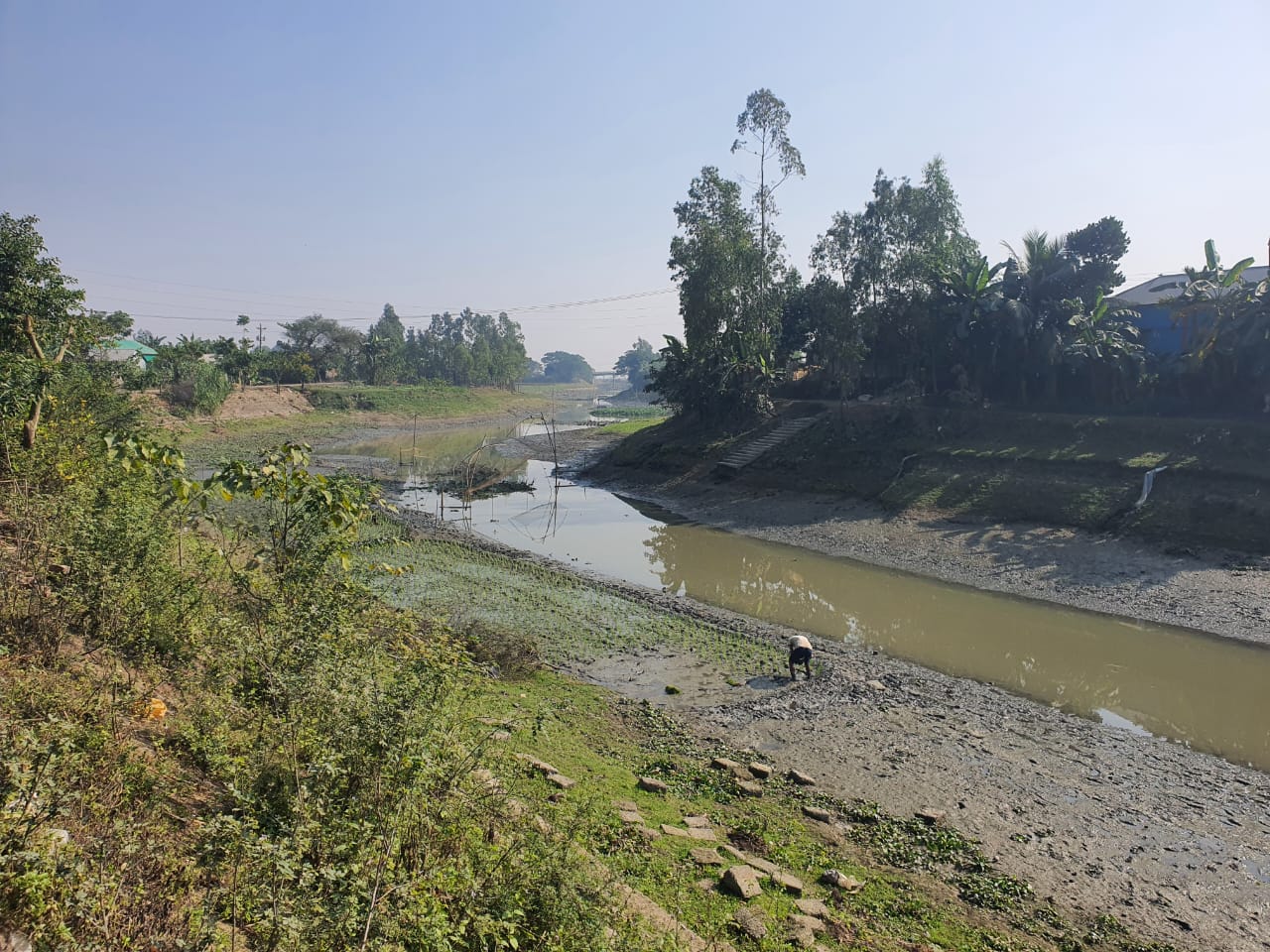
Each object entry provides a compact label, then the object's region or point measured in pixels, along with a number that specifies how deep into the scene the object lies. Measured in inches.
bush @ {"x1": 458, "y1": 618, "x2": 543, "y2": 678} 462.9
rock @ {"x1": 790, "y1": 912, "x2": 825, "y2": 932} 227.1
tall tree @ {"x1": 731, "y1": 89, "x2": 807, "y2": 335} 1443.2
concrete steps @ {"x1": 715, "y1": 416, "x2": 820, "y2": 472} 1262.3
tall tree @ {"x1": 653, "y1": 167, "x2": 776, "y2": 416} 1349.7
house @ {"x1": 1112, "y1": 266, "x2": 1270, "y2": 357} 1121.4
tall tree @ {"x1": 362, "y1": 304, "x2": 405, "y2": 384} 2896.2
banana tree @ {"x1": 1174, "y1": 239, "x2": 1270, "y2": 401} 938.7
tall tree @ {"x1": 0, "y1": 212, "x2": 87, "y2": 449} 502.0
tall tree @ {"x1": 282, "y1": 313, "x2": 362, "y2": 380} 2911.2
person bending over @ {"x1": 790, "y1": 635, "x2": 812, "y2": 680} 481.4
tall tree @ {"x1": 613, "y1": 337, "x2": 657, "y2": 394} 6429.1
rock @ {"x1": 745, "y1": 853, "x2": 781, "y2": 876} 260.9
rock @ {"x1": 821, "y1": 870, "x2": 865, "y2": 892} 257.1
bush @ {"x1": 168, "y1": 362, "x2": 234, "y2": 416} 1891.0
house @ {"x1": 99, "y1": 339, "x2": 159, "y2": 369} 2065.7
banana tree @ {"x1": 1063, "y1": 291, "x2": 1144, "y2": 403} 1063.0
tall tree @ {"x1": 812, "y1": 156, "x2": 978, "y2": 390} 1267.2
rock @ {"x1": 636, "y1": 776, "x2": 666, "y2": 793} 318.3
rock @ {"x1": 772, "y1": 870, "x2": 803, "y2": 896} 248.8
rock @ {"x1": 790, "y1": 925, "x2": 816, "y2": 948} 217.3
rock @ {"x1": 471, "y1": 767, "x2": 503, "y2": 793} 227.9
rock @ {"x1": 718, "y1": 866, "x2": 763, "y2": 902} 238.8
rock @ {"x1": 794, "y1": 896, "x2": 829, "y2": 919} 236.4
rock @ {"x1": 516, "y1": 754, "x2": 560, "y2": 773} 304.0
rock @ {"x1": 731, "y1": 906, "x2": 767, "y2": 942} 217.9
